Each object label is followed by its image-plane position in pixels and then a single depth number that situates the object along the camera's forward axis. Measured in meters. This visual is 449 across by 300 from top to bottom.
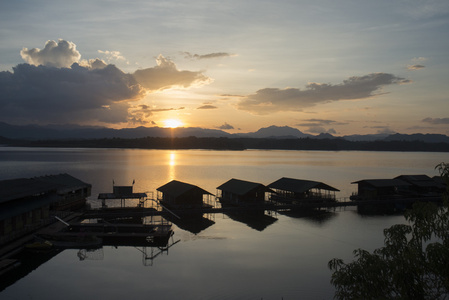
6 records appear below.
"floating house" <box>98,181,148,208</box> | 48.12
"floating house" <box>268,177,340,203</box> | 55.19
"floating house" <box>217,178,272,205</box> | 52.56
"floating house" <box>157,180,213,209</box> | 49.00
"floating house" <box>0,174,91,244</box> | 30.70
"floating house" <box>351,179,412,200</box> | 59.74
